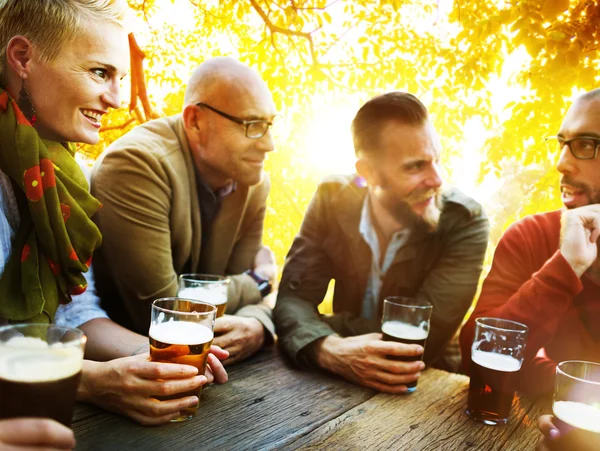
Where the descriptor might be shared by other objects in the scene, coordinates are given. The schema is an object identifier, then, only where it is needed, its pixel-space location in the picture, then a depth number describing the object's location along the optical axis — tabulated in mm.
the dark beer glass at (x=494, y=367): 1458
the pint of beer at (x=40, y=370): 877
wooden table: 1208
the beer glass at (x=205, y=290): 1737
